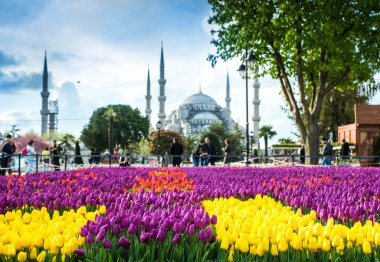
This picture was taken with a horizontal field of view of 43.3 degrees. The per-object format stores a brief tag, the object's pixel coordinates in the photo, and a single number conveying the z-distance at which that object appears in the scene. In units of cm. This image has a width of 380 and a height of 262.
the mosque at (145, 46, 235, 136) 14512
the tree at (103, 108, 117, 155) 5848
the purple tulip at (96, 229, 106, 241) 312
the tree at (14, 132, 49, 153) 8812
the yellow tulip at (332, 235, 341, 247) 301
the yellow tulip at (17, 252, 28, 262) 272
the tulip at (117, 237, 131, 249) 293
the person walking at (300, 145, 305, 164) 2608
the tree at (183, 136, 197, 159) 9050
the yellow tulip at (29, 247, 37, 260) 281
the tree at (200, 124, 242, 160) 8219
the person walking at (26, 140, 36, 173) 1968
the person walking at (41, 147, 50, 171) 2570
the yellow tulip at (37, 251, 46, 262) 277
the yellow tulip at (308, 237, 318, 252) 298
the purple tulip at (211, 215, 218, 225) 384
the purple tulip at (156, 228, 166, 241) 314
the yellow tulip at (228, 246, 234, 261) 285
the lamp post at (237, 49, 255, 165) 2169
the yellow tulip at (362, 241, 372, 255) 288
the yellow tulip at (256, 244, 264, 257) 287
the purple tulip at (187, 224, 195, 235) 334
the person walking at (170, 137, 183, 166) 2136
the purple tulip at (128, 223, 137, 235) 334
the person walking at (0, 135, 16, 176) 1854
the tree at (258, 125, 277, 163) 8212
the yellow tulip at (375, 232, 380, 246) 313
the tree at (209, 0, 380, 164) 2055
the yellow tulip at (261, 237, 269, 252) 291
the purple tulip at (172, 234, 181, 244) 305
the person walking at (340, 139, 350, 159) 2262
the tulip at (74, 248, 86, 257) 282
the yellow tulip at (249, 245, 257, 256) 289
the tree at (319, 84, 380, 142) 4881
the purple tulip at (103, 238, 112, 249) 291
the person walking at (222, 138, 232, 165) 2269
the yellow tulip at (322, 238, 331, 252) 295
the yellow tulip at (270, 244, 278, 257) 284
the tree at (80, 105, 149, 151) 7488
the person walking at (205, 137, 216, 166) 2319
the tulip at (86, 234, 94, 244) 317
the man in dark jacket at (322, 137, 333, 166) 2039
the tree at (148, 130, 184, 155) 7612
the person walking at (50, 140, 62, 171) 2341
